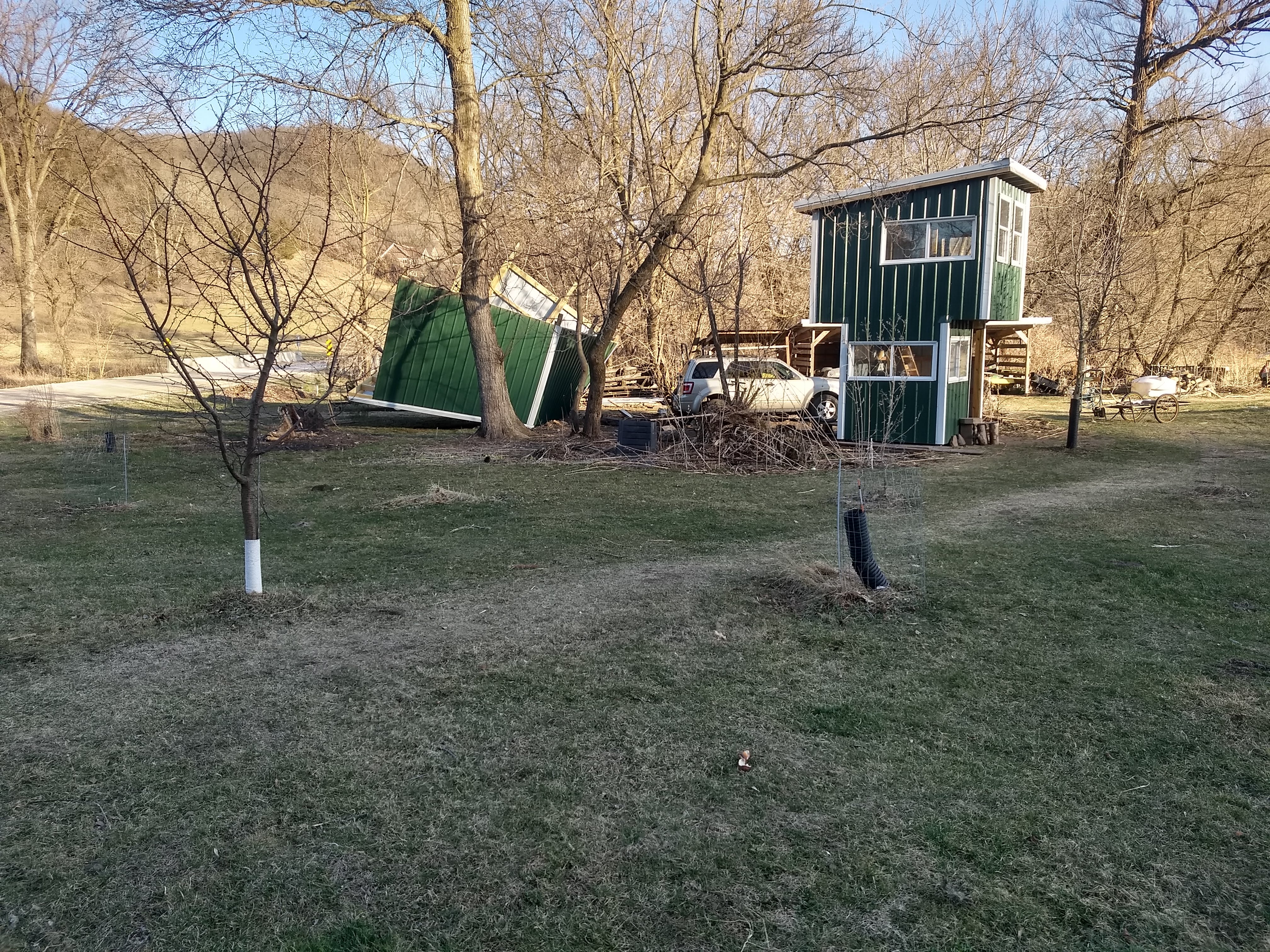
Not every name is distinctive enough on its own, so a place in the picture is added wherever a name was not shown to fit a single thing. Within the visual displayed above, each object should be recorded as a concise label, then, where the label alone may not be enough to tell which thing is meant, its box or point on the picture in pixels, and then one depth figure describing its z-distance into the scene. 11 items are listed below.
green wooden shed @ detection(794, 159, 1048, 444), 16.38
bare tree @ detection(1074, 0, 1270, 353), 27.19
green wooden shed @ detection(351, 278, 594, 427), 18.81
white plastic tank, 24.75
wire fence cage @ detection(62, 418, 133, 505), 10.77
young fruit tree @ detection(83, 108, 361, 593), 5.25
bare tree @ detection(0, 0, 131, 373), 30.45
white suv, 18.39
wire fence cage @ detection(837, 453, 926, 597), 6.45
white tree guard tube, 6.12
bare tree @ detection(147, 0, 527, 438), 14.38
